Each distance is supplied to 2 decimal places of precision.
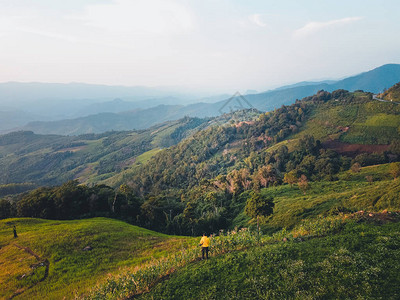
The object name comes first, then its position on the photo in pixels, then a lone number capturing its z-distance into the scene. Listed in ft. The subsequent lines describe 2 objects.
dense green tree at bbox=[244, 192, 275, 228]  113.74
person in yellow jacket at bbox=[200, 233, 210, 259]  53.01
